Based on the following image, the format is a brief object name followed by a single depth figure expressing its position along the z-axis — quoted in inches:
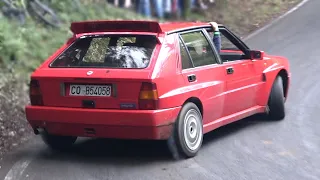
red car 259.3
